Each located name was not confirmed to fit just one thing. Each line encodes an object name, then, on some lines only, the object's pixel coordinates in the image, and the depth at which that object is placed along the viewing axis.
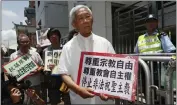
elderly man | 1.39
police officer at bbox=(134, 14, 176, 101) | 2.35
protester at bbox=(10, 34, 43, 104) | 2.42
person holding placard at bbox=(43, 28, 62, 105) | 2.50
